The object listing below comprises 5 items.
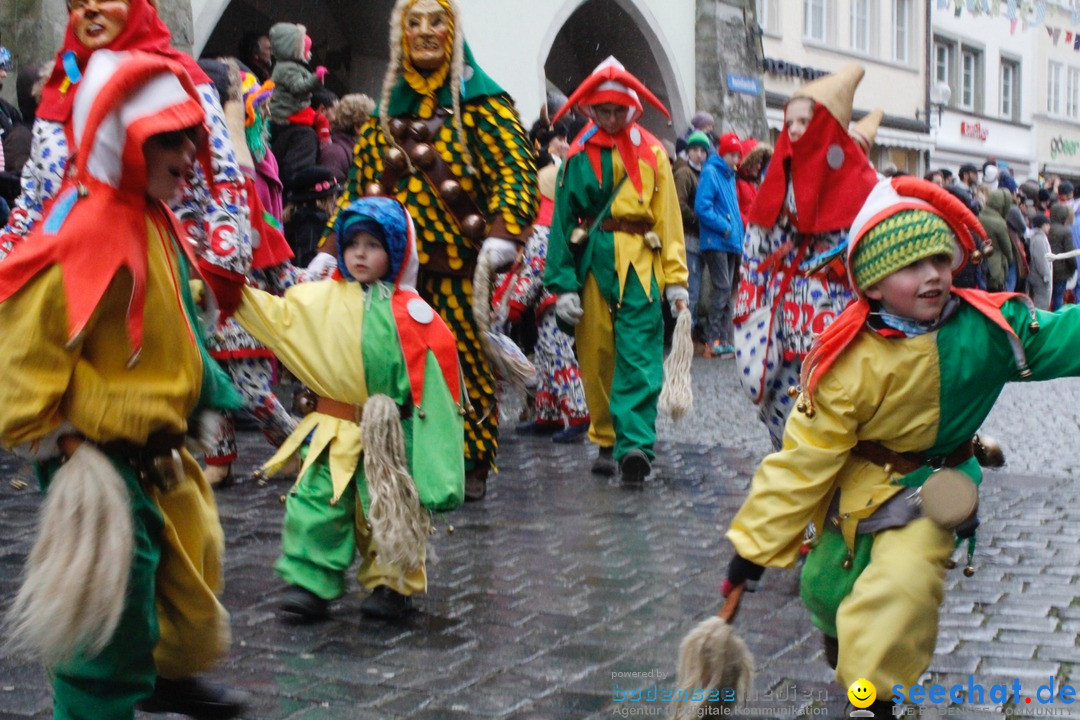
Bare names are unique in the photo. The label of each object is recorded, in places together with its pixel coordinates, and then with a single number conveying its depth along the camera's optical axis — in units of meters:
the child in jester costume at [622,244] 7.38
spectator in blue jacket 13.55
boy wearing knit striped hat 3.43
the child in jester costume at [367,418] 4.57
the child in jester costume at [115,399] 2.96
